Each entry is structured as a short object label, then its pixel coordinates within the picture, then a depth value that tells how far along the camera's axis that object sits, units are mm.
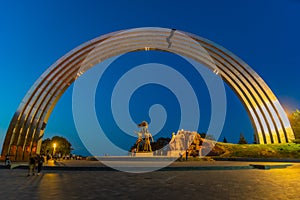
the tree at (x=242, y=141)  67625
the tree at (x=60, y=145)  59372
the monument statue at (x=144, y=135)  32494
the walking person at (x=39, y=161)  13844
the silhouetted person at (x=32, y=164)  13430
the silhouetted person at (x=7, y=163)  18672
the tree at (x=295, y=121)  36144
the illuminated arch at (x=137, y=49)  30812
